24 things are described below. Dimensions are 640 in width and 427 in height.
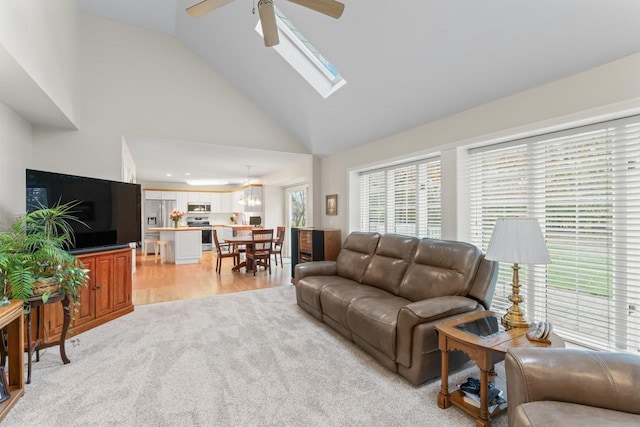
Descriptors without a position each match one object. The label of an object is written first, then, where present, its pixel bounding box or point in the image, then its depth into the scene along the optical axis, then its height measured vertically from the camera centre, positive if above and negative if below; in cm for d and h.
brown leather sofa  211 -77
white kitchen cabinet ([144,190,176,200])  921 +63
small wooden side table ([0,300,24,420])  194 -94
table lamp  181 -22
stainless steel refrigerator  921 +1
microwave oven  995 +25
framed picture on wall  528 +18
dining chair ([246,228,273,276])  602 -79
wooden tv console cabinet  291 -95
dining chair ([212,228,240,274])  613 -88
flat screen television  283 +13
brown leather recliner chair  116 -77
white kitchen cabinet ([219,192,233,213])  1049 +44
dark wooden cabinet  490 -52
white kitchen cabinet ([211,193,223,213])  1037 +40
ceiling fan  204 +148
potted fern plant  212 -38
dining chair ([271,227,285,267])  659 -57
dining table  604 -62
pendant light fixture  797 +41
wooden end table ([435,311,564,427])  168 -81
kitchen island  727 -75
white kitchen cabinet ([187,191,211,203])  1000 +63
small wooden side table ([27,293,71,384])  224 -92
